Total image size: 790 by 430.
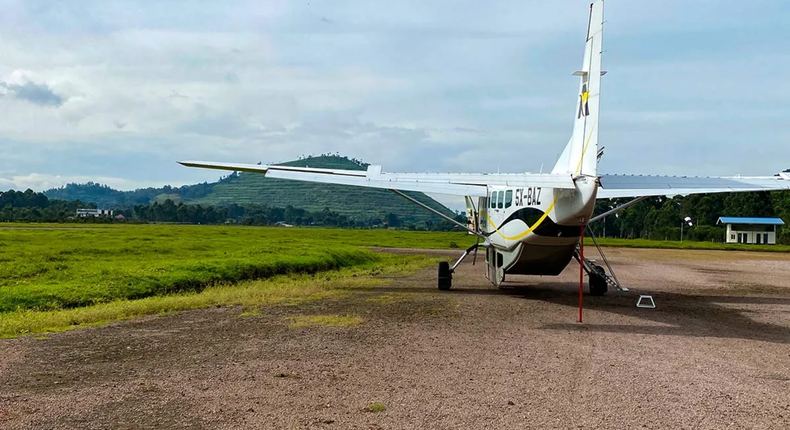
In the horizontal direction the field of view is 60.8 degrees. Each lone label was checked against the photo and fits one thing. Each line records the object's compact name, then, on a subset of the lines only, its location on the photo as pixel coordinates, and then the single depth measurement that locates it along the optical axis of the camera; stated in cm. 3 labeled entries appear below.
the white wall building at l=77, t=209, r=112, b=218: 14611
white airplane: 1350
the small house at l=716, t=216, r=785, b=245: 7931
